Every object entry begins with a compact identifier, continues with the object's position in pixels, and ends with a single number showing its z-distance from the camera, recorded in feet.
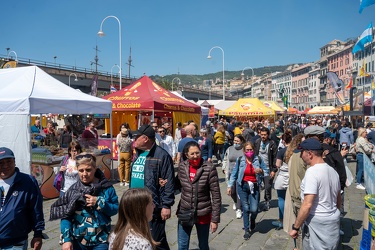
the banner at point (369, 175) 13.00
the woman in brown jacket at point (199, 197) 12.52
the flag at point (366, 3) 23.61
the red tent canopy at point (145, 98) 41.68
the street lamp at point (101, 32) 72.02
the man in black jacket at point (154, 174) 11.95
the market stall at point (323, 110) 111.79
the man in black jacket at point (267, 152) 23.20
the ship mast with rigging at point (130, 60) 203.54
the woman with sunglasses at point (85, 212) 9.49
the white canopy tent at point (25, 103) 24.16
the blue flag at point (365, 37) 54.95
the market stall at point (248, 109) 74.02
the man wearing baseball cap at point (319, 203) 10.23
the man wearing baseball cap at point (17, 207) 10.02
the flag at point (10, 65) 56.88
